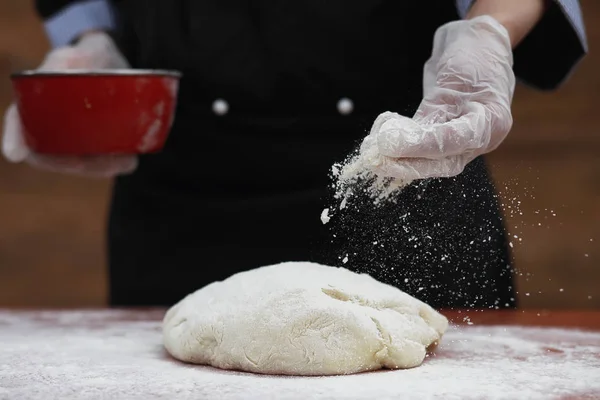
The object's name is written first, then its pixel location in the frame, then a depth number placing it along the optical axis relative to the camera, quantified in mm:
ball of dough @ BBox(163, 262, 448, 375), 1329
